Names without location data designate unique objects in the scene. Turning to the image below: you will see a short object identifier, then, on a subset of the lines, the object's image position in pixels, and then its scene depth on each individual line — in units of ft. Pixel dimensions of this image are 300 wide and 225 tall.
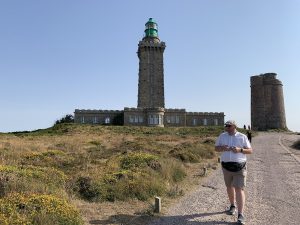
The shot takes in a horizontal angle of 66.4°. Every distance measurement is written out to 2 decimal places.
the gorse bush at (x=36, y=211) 12.01
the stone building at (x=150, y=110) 130.56
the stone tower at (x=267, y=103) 146.80
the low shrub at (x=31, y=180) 16.41
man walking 15.12
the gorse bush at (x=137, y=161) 25.97
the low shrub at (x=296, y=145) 60.99
